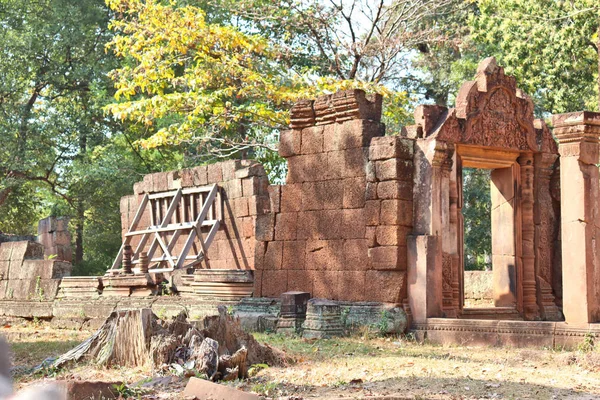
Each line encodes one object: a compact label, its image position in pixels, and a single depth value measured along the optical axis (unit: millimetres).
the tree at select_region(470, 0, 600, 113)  18312
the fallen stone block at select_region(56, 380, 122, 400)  6289
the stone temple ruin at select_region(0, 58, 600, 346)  10352
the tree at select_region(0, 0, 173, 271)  25656
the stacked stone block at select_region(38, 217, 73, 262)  19453
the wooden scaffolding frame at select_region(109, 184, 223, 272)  16297
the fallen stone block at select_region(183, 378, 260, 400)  6109
